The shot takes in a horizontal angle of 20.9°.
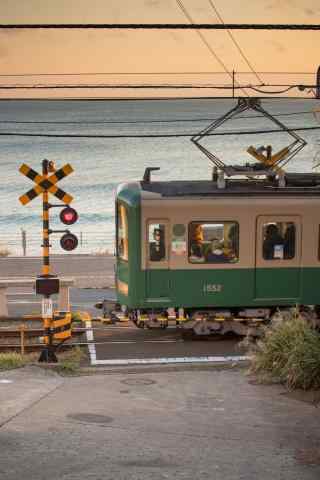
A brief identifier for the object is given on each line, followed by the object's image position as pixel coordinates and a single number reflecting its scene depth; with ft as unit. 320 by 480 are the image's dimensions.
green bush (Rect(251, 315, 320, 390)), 40.06
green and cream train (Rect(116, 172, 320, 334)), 55.62
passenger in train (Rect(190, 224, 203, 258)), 55.98
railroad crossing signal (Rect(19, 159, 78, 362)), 49.31
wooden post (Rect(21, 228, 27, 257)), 115.30
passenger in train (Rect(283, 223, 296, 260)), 56.95
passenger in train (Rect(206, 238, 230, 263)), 56.54
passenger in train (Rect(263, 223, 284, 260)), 56.70
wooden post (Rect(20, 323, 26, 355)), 52.26
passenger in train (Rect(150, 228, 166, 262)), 55.72
